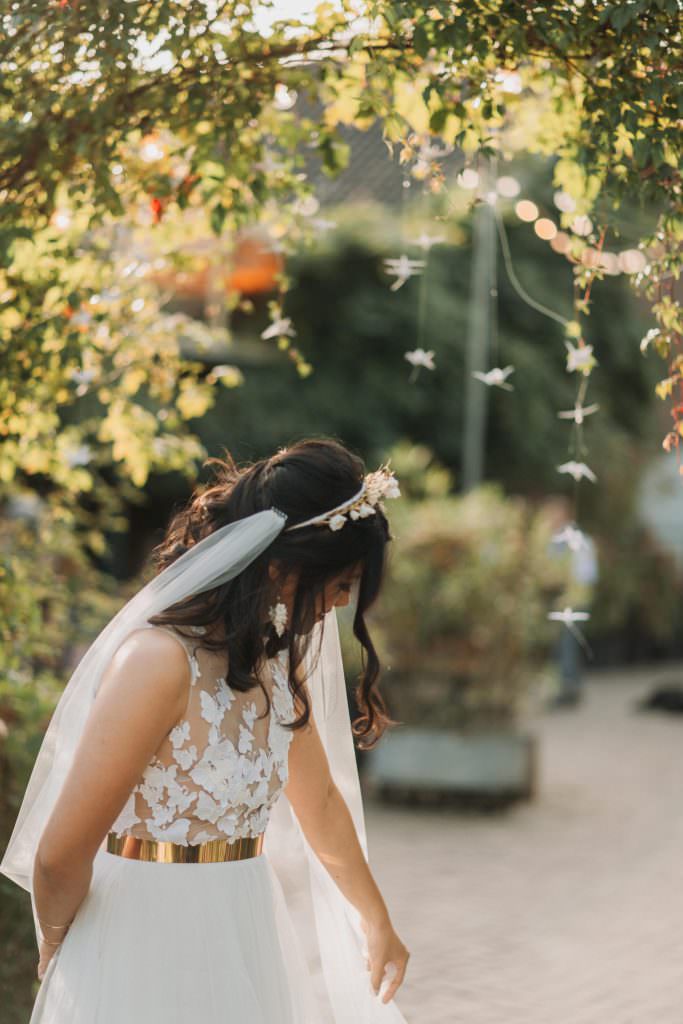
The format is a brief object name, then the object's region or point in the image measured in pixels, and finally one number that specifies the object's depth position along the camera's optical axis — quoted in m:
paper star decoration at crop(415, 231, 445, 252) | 4.17
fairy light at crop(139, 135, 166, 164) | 4.33
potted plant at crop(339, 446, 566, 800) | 9.69
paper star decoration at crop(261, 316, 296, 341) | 4.40
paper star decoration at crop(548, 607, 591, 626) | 3.74
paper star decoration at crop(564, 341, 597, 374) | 3.83
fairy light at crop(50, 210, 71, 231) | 4.73
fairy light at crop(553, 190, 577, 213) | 4.16
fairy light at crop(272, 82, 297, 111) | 4.00
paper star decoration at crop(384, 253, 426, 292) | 3.96
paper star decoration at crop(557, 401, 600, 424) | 3.74
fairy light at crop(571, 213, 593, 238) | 3.67
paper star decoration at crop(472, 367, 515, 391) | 3.94
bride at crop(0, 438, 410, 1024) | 2.38
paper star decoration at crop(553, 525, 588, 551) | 3.79
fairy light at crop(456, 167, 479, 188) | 3.82
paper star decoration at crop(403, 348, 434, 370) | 4.06
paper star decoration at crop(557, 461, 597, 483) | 3.86
